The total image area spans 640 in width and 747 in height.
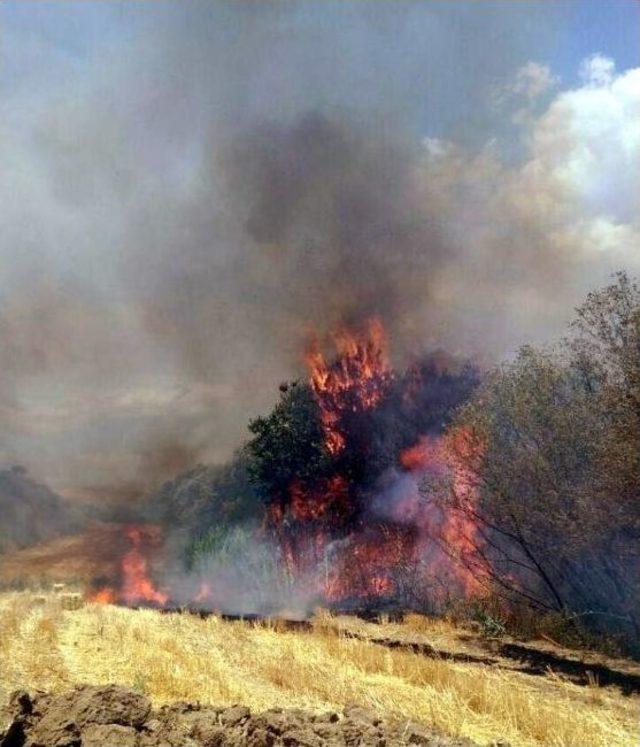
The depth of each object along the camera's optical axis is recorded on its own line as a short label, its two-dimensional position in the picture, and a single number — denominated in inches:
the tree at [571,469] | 587.2
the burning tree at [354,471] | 1160.2
